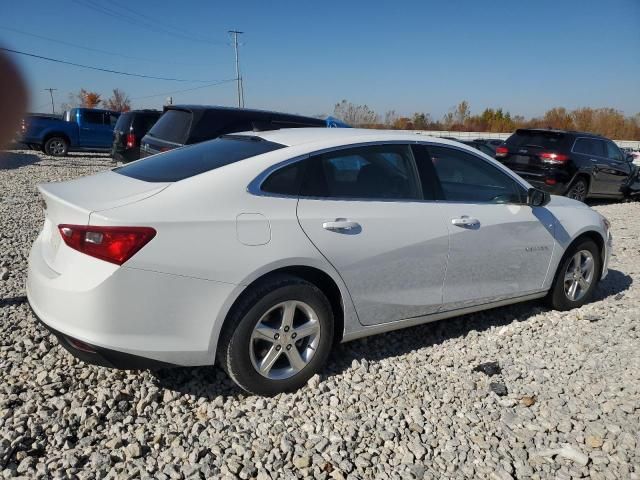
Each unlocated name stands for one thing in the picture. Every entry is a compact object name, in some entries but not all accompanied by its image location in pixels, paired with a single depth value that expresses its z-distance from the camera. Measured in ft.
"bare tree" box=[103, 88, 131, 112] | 239.30
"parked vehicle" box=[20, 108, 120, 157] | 58.59
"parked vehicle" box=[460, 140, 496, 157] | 47.83
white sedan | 8.25
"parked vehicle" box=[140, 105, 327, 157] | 23.08
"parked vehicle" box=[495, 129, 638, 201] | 34.14
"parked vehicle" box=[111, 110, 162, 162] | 36.65
